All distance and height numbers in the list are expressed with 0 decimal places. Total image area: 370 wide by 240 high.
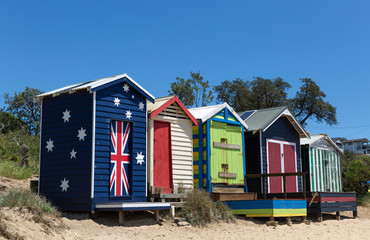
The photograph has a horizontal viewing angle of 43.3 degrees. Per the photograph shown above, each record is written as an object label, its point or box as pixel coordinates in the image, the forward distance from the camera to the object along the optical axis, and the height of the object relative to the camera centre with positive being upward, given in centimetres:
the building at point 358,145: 10244 +725
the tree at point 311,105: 4223 +669
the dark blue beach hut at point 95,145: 1209 +94
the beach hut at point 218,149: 1559 +101
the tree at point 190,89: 3853 +744
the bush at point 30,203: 1051 -53
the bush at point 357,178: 2484 +0
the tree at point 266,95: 4291 +767
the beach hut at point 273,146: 1853 +133
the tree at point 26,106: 3581 +571
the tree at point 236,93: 4311 +805
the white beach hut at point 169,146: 1392 +104
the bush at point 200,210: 1298 -88
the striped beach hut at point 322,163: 2242 +75
